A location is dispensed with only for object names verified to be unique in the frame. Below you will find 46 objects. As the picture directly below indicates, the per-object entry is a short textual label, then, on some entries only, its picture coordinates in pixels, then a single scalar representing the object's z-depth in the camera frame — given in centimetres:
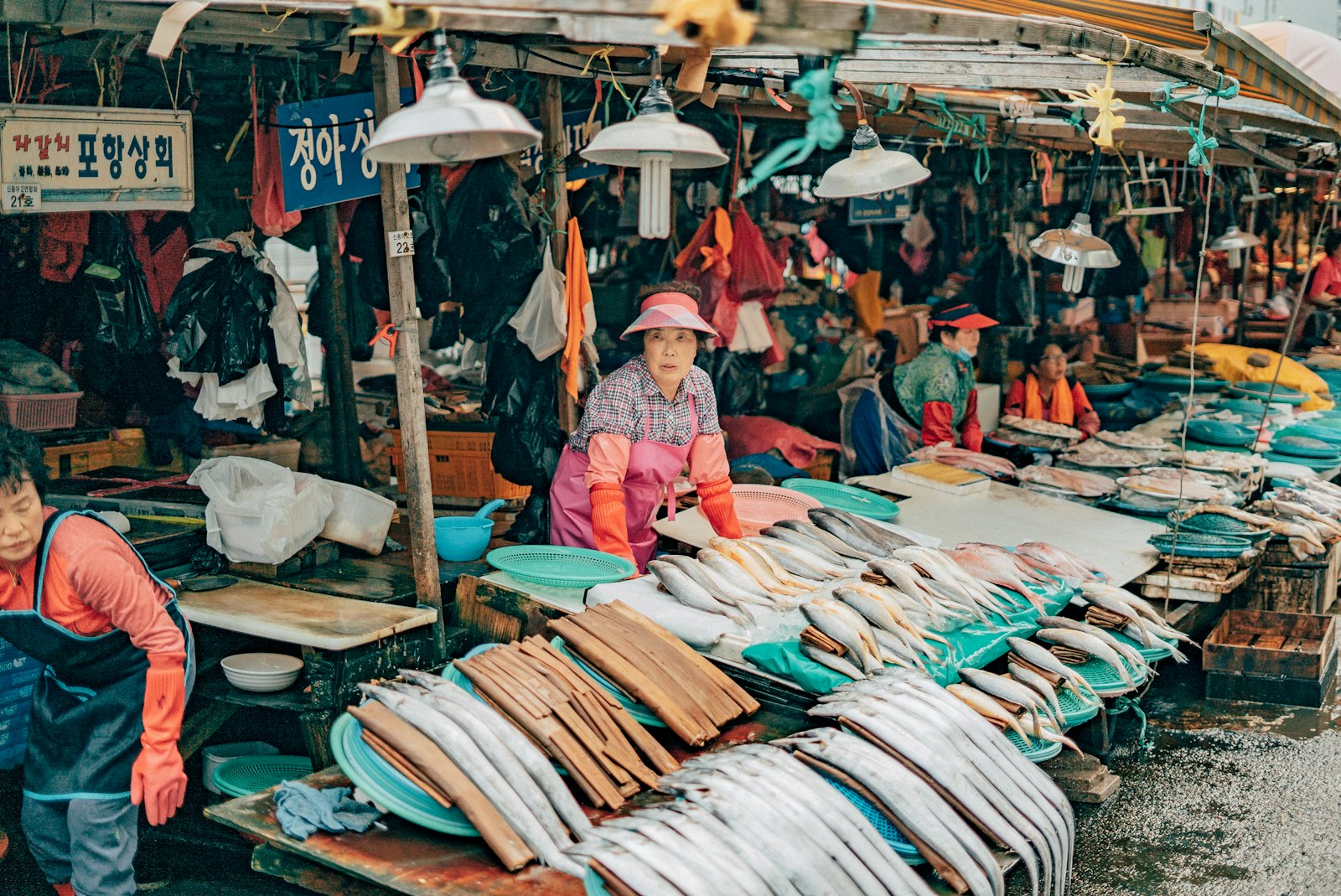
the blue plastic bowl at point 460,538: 633
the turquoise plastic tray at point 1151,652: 559
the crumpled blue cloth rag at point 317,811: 353
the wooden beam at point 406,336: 512
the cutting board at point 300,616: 505
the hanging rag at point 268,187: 688
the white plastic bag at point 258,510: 587
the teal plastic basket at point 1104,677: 518
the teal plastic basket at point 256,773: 557
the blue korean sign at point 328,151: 629
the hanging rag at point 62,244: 762
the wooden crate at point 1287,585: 782
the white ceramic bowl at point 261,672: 520
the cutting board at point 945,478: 824
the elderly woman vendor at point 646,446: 593
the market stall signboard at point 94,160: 560
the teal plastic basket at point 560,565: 522
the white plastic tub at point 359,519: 628
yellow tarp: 1256
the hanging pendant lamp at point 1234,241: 1291
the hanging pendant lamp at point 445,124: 286
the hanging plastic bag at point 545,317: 661
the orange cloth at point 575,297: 658
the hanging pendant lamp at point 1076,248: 830
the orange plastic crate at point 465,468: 791
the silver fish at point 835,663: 434
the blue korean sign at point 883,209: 1205
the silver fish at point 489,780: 338
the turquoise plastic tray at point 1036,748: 459
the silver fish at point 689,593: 478
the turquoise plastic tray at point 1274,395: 1198
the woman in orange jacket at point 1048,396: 1133
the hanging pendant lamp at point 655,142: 396
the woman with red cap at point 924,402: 949
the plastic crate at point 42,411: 766
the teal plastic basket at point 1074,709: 491
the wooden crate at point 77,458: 773
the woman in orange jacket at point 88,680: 447
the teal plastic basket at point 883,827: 365
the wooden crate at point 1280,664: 721
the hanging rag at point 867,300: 1252
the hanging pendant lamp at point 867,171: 562
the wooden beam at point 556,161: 634
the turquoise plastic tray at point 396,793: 348
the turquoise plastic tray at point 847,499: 730
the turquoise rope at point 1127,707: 559
